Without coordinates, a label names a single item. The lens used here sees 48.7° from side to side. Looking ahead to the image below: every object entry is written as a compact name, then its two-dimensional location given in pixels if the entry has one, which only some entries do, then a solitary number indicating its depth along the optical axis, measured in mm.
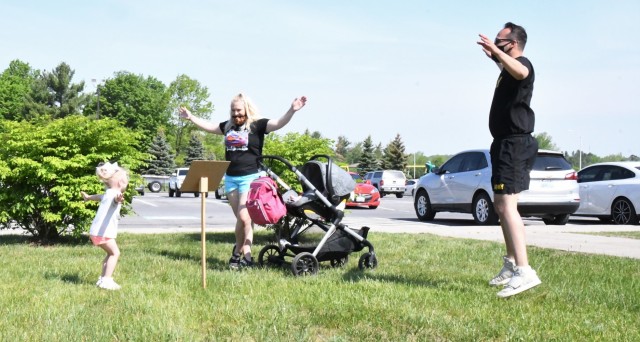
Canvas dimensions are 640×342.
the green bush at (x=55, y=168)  9312
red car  23219
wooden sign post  5953
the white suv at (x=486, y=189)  14180
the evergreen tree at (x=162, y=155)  76906
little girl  6008
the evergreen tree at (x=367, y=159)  87788
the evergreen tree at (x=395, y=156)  89250
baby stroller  6895
